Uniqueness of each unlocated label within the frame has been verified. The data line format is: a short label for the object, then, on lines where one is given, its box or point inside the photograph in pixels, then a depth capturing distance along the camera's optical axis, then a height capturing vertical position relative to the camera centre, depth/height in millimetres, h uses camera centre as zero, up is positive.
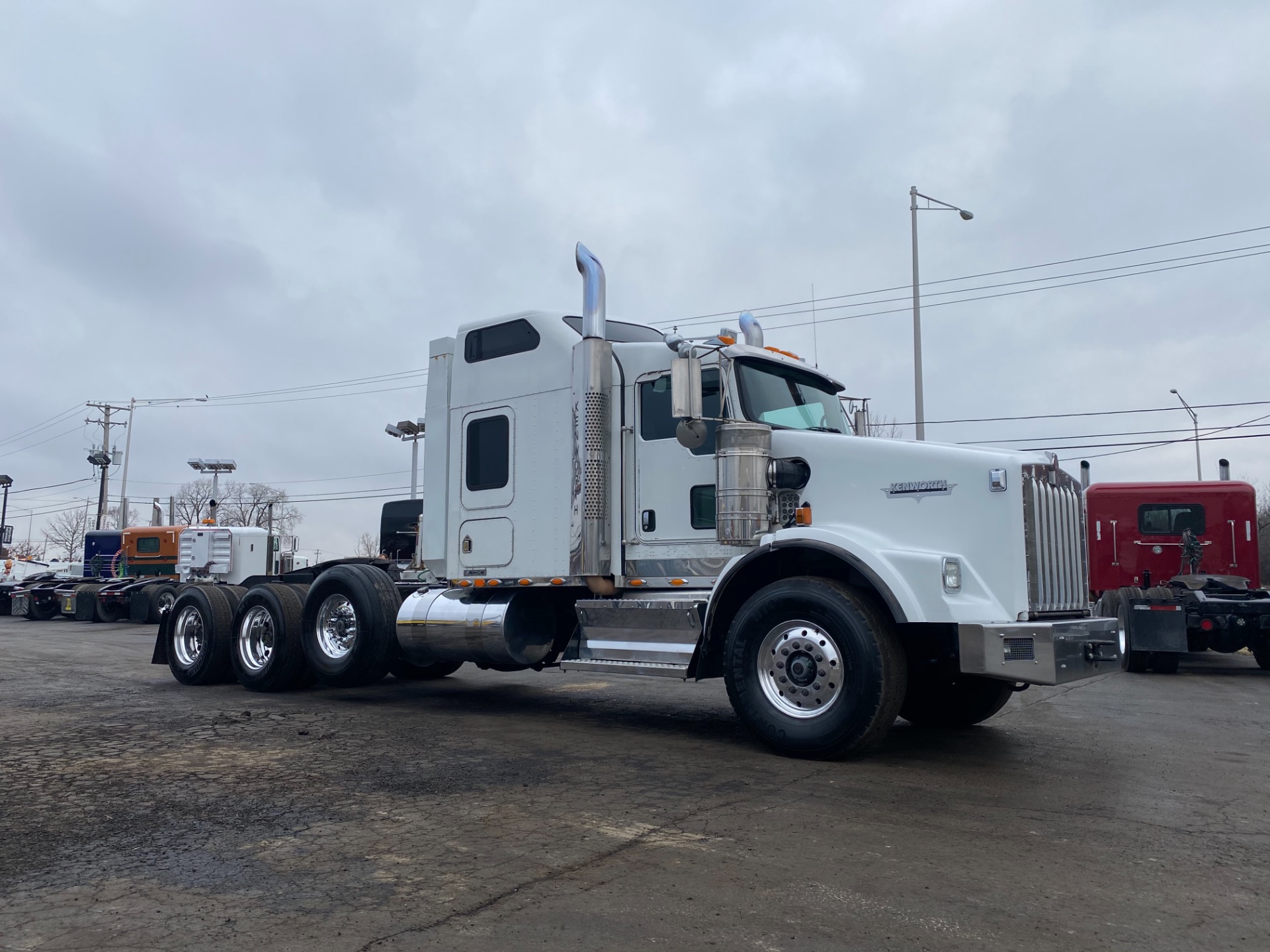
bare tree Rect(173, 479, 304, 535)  85812 +6790
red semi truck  13875 +563
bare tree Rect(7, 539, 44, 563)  95950 +3232
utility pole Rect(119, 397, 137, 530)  61406 +6061
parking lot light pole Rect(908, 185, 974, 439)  20781 +5279
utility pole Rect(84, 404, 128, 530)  60031 +6599
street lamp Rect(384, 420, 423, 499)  12508 +1927
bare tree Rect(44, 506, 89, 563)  98400 +4306
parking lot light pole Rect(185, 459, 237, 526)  48722 +5889
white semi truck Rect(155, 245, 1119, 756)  6613 +224
